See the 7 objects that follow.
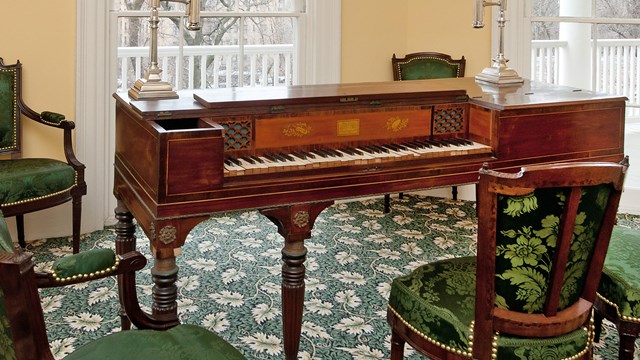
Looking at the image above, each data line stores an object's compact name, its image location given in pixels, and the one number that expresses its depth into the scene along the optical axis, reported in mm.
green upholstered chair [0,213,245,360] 1621
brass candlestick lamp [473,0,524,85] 3645
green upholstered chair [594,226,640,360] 2609
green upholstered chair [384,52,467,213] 5723
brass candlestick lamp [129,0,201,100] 3051
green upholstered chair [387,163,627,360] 2033
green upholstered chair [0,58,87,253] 4125
